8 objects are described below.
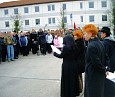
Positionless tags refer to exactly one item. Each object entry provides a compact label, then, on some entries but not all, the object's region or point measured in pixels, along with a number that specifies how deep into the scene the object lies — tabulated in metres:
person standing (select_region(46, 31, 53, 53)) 9.90
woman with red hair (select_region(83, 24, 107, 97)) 2.55
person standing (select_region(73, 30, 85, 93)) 3.59
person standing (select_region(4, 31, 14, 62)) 7.74
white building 31.36
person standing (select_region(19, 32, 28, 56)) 8.91
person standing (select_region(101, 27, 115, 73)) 3.31
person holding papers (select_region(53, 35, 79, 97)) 3.44
